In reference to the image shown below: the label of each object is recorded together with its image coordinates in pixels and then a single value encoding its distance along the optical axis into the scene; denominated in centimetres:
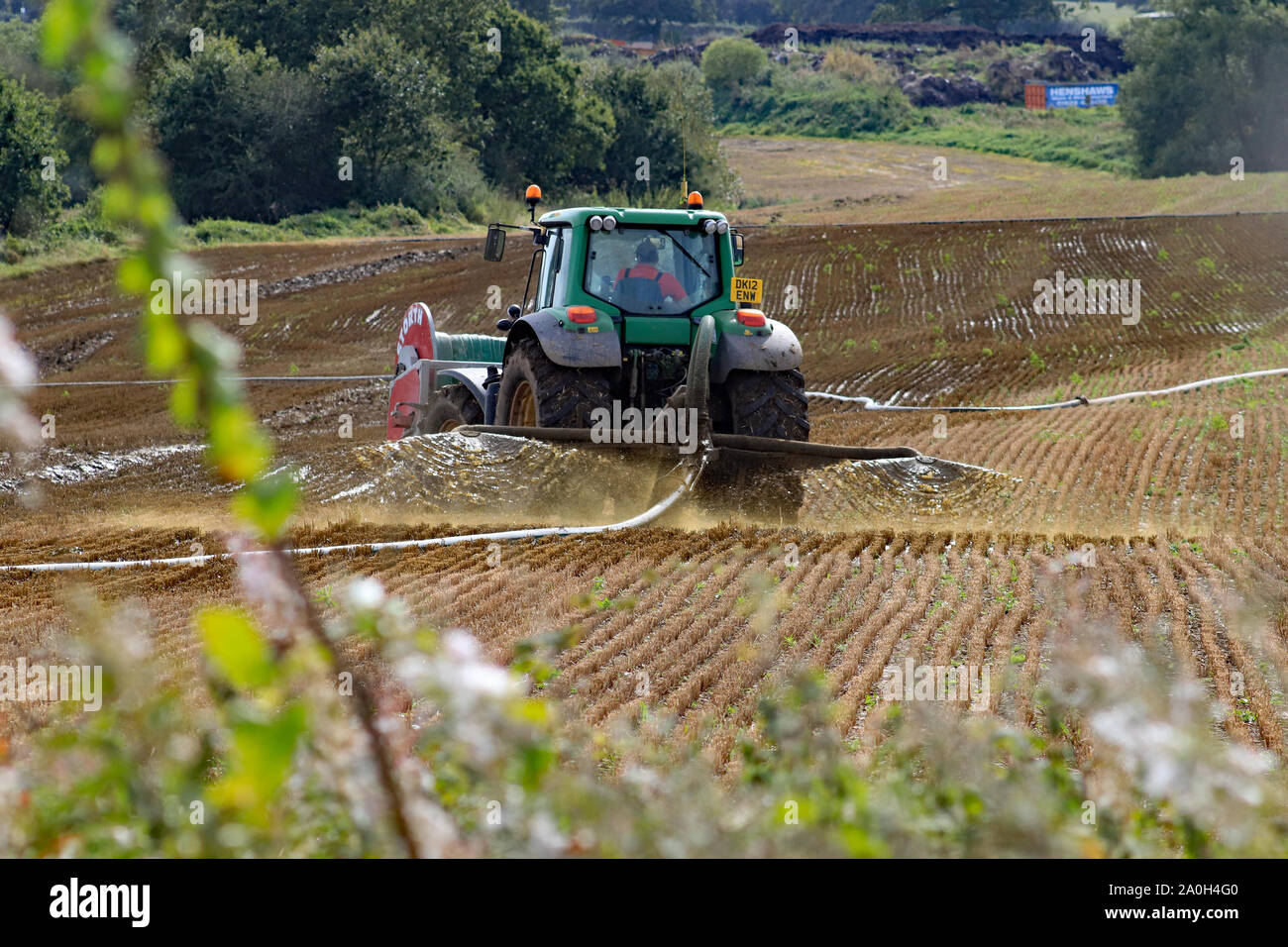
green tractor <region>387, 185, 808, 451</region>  1823
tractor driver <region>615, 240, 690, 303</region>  1953
